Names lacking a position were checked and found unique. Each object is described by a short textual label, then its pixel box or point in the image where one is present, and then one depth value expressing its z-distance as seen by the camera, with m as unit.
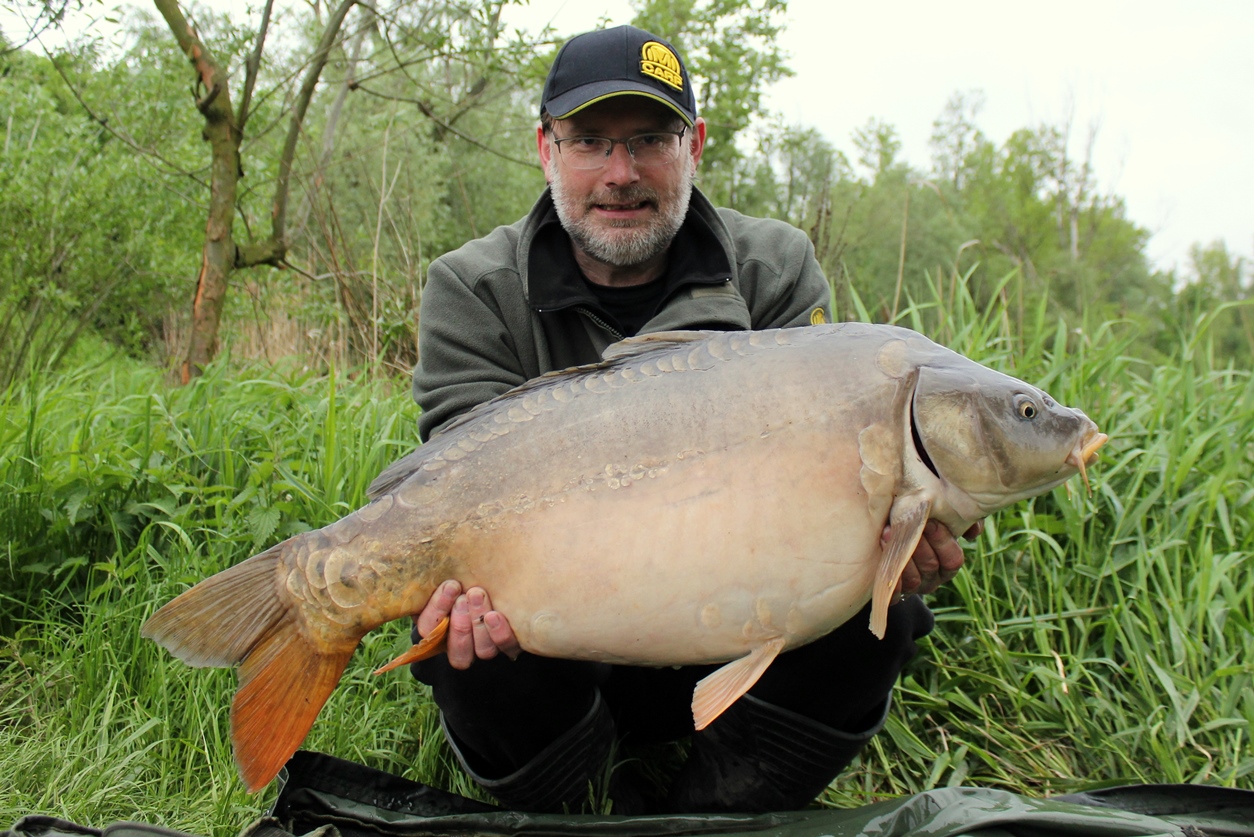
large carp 1.26
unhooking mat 1.38
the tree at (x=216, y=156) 3.71
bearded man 1.62
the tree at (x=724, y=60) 16.81
